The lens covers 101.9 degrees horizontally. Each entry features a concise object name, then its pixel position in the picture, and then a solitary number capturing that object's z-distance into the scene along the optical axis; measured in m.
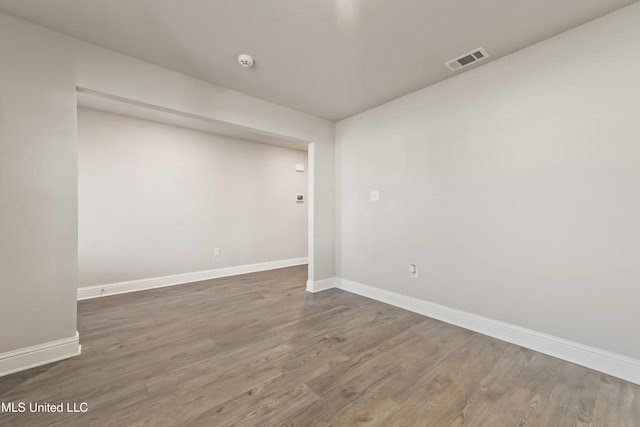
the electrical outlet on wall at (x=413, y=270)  3.06
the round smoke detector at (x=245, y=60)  2.37
